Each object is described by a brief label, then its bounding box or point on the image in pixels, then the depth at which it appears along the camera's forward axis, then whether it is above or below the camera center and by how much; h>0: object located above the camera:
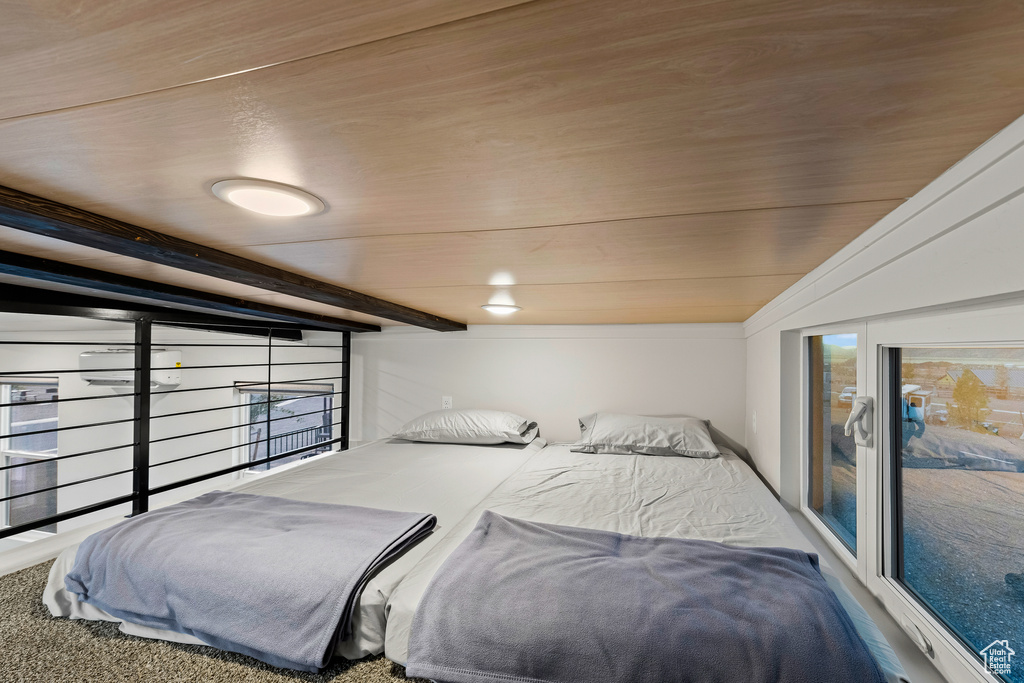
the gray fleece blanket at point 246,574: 1.32 -0.73
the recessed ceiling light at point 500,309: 2.79 +0.27
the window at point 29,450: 4.45 -1.05
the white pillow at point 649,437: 2.97 -0.58
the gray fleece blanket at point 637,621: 1.05 -0.69
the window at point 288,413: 4.57 -0.73
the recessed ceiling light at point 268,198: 0.90 +0.32
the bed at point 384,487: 1.37 -0.74
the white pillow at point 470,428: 3.41 -0.60
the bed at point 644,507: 1.33 -0.70
